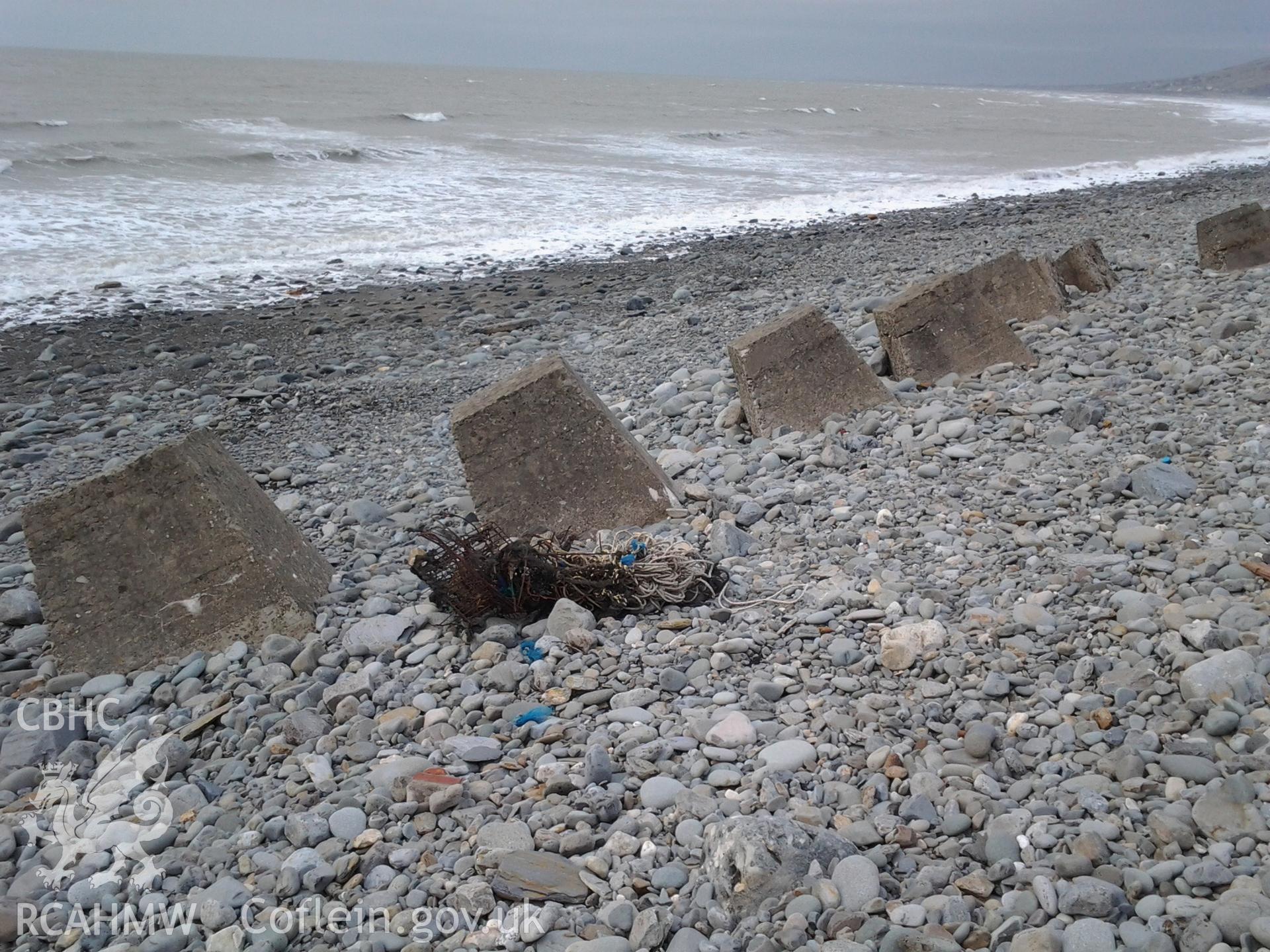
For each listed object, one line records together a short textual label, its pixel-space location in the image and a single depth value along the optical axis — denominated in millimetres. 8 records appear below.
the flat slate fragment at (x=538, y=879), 2297
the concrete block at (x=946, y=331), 5977
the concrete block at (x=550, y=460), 4441
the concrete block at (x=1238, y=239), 7688
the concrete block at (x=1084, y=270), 7352
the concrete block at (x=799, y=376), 5430
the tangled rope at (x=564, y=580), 3689
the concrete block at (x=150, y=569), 3676
